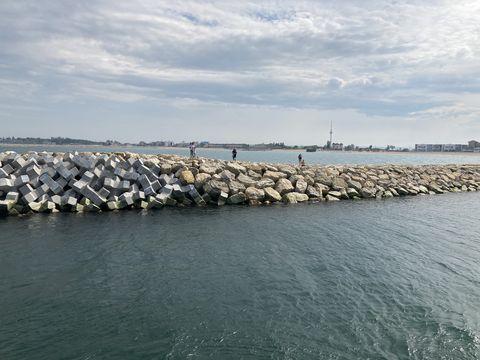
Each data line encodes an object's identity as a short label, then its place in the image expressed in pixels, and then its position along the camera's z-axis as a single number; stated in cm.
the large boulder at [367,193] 3112
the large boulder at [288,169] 3055
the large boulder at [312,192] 2867
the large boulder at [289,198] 2712
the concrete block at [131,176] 2417
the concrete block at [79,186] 2227
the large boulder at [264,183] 2731
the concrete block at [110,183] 2294
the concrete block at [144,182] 2406
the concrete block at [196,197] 2489
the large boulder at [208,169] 2673
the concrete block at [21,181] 2156
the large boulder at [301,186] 2873
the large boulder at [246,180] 2695
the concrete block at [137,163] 2527
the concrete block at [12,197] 2064
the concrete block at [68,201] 2161
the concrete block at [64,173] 2292
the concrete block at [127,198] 2275
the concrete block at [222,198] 2508
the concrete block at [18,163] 2314
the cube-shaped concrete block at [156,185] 2431
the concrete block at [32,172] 2250
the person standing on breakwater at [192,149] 3706
